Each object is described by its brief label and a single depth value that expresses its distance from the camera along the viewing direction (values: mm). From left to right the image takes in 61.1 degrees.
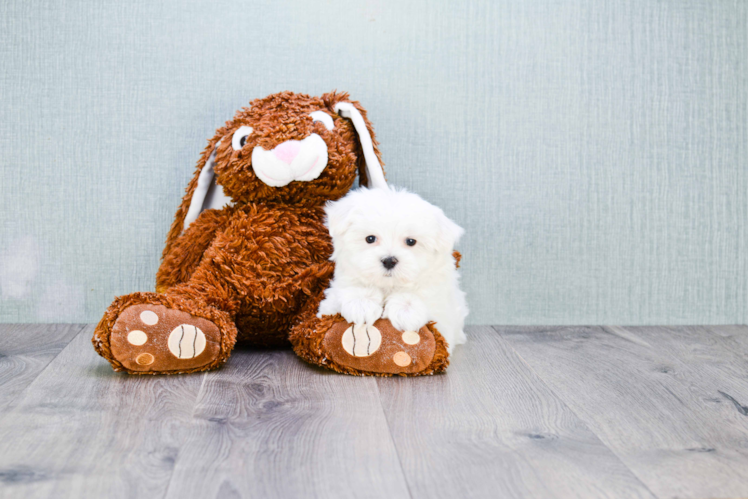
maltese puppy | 1110
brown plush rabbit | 1093
